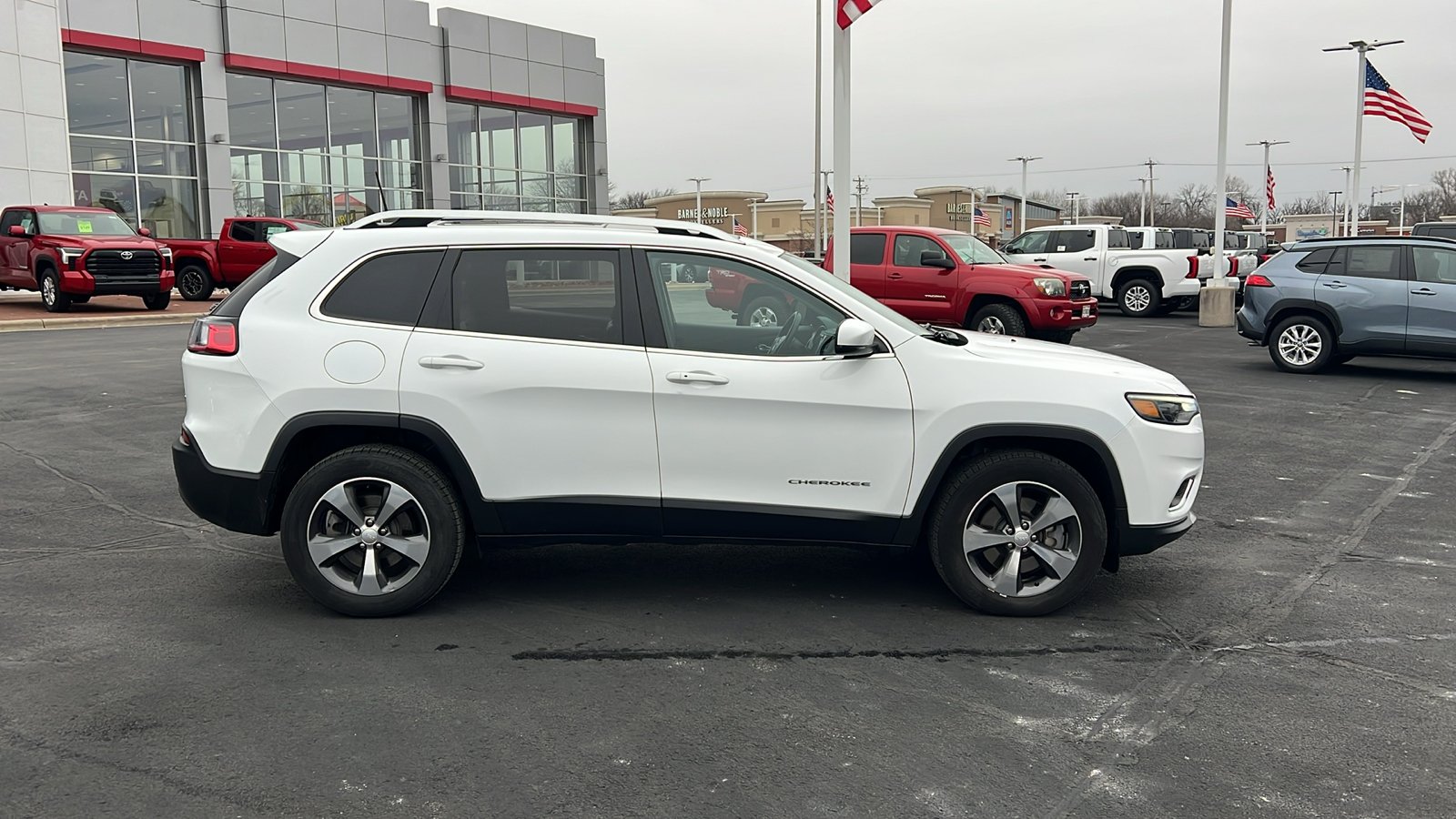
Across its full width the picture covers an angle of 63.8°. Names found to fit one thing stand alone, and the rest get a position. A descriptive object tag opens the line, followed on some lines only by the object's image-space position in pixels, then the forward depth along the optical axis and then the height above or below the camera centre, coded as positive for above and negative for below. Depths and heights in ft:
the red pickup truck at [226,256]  87.92 +2.38
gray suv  44.65 -1.10
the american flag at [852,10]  35.94 +8.28
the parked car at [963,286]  54.19 -0.36
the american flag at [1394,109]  95.96 +13.47
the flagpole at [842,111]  36.58 +5.27
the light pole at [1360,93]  106.42 +17.23
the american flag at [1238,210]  142.31 +7.90
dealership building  96.53 +17.24
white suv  16.66 -2.05
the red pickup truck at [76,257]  75.20 +2.09
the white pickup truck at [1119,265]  81.51 +0.83
